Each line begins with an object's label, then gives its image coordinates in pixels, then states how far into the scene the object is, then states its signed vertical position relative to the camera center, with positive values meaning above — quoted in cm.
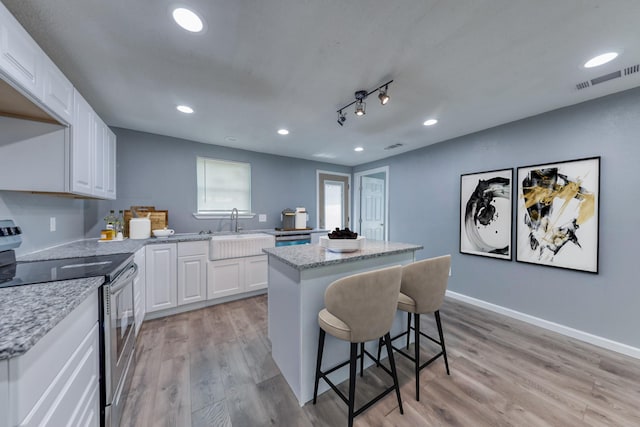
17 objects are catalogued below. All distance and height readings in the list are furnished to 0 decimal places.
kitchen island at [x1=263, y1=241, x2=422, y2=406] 156 -66
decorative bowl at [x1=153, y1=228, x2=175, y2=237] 296 -28
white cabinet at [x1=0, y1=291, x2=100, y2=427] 62 -57
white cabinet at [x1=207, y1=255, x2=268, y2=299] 307 -91
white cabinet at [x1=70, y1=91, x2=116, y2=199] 171 +50
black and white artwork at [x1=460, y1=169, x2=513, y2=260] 284 +1
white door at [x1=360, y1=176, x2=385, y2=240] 510 +16
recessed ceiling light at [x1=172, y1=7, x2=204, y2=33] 127 +112
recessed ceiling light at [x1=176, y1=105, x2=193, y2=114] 240 +112
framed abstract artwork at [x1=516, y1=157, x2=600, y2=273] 227 +0
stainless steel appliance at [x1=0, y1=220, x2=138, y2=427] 119 -49
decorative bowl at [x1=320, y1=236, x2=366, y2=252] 185 -26
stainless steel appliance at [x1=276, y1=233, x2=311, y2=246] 371 -45
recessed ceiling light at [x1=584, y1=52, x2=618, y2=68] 162 +115
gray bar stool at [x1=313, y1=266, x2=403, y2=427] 127 -56
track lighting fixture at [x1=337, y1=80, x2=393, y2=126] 193 +109
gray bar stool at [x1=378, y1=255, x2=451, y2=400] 163 -55
